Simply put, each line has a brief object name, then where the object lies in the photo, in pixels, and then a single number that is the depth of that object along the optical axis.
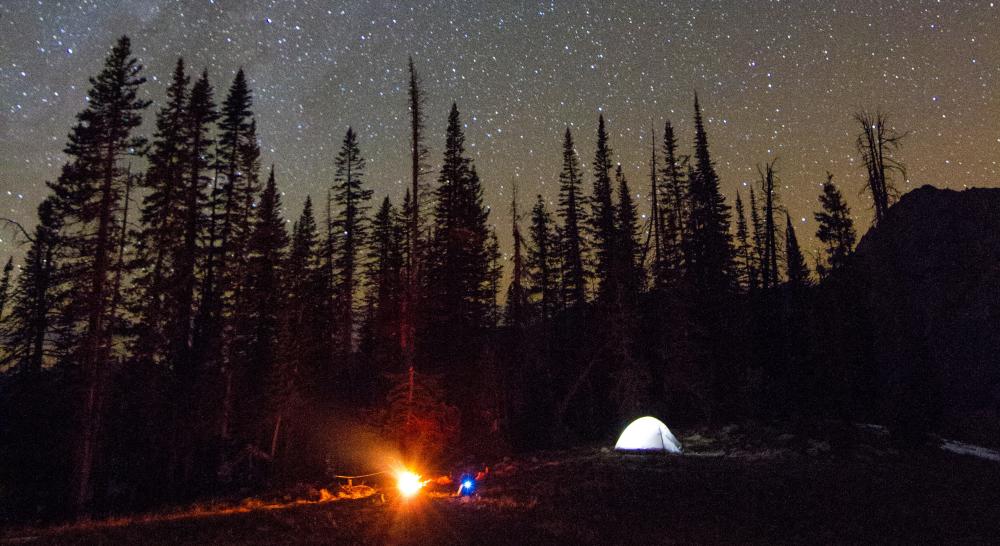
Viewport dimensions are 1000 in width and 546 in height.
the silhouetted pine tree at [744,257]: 48.19
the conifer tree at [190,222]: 25.97
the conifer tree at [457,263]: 32.47
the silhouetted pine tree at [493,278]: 36.03
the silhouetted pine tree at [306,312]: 30.58
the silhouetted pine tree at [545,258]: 46.72
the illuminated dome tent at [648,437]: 23.39
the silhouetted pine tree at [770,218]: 36.12
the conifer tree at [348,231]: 43.84
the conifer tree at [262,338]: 29.55
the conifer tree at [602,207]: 44.03
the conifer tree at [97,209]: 20.80
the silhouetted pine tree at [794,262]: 43.68
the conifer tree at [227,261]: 27.52
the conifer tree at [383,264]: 33.31
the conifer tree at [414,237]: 23.38
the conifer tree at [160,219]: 24.94
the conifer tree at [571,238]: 46.47
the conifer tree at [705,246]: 36.53
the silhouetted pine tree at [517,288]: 30.16
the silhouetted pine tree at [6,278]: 50.50
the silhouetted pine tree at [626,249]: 31.88
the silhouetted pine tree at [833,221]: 46.09
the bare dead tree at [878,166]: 23.64
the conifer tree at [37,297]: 23.06
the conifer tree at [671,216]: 32.53
